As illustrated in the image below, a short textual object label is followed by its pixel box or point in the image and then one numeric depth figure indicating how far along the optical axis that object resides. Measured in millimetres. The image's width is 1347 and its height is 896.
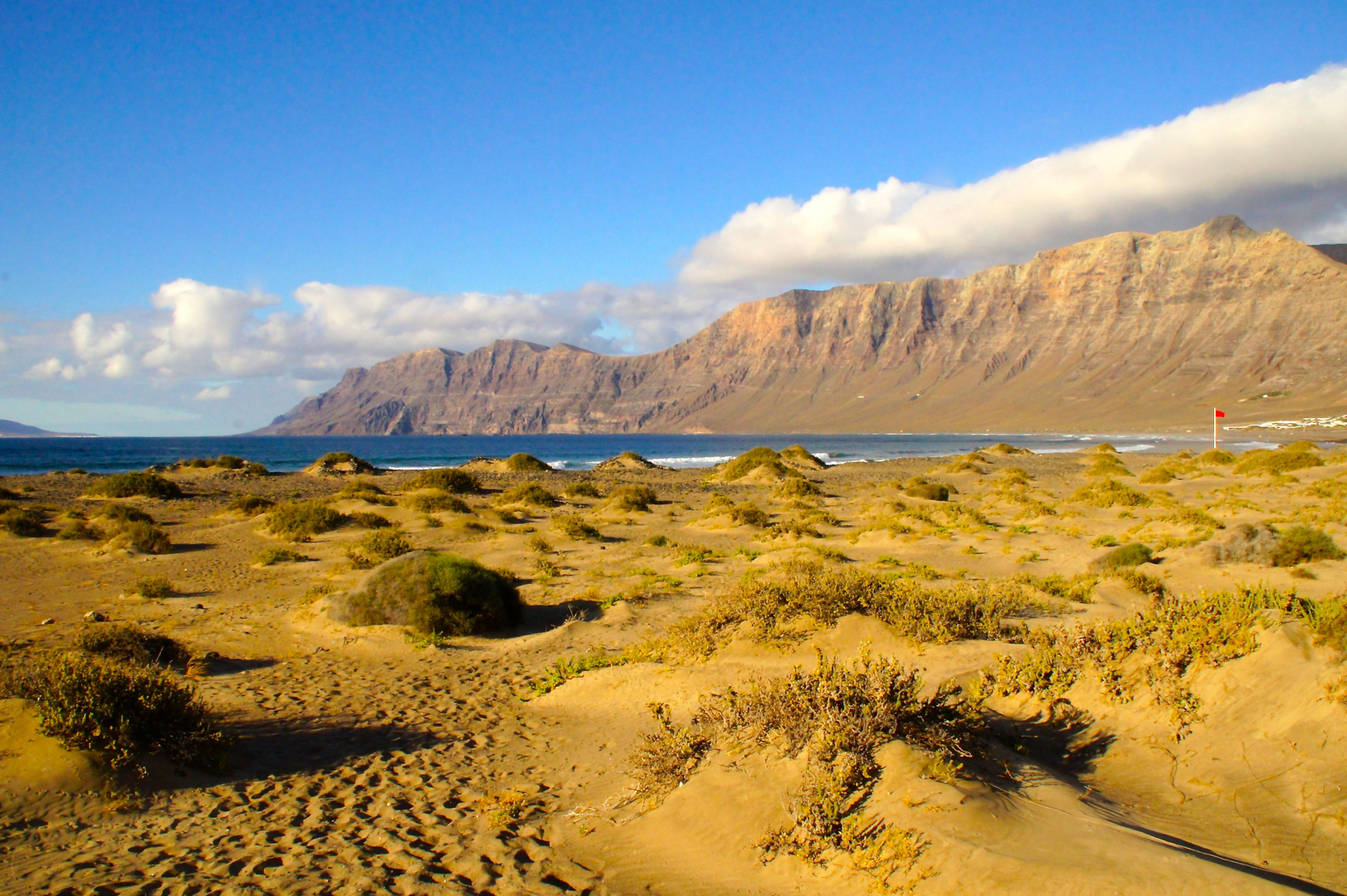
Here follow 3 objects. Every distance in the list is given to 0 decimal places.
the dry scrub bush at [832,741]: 4484
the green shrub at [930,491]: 29730
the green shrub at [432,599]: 11703
